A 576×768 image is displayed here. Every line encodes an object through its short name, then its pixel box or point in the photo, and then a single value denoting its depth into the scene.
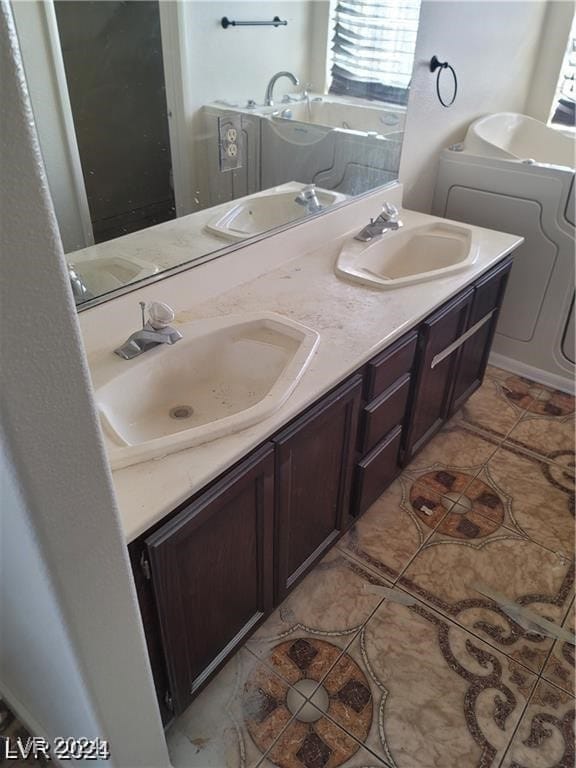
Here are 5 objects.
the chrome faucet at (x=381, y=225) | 1.98
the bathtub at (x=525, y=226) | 2.34
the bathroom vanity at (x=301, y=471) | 1.00
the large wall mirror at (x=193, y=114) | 1.14
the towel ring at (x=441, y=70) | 2.16
